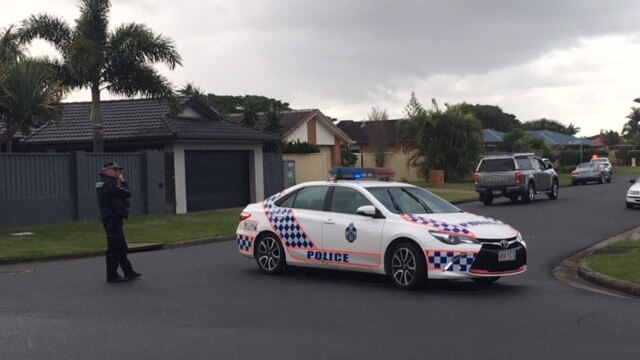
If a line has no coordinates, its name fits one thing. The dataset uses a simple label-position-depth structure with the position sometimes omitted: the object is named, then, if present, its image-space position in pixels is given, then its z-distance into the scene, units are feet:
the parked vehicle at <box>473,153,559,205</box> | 93.09
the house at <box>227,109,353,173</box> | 154.71
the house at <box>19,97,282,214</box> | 85.71
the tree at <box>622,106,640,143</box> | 401.90
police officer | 37.32
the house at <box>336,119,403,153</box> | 182.50
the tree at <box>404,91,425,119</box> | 152.96
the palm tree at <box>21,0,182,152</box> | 82.28
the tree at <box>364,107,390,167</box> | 180.96
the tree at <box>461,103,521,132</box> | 336.29
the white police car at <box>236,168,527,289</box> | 32.17
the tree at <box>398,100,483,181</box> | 148.25
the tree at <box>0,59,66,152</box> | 63.77
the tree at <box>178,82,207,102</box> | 129.80
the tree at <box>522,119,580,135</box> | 385.17
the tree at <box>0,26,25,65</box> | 79.15
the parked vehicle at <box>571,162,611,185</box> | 148.05
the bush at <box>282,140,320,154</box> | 133.63
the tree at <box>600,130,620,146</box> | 352.28
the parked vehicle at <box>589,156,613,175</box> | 154.82
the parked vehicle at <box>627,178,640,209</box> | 81.03
